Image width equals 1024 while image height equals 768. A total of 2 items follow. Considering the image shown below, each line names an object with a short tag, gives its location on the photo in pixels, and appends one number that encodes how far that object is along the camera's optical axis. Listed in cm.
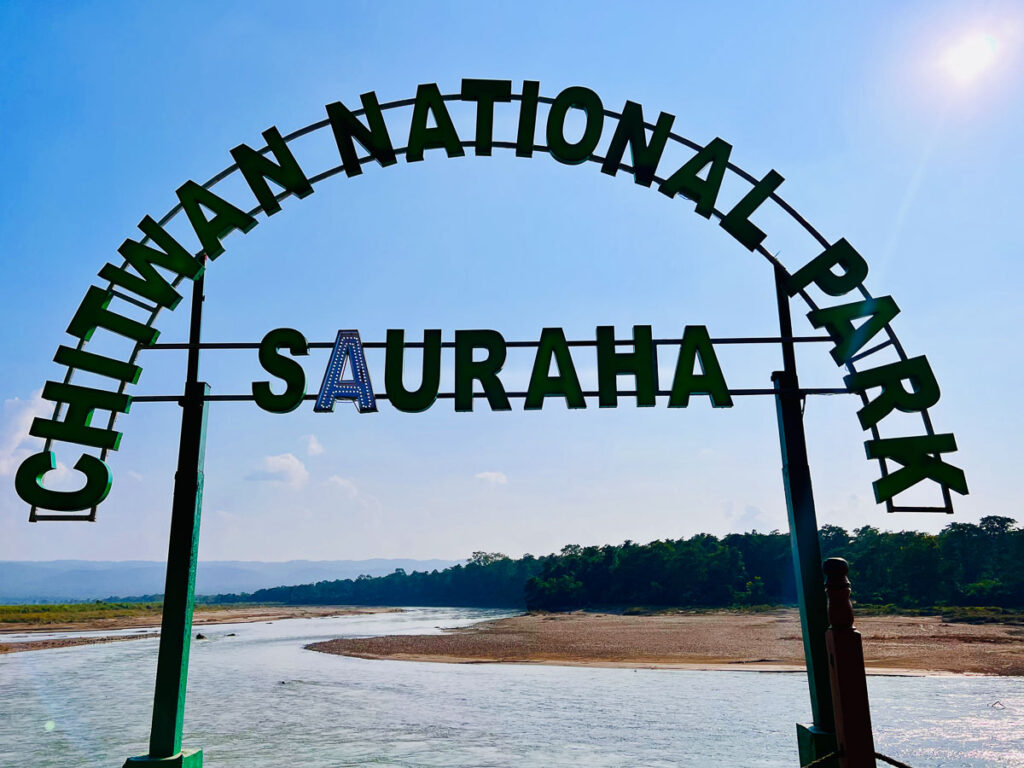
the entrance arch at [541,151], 1052
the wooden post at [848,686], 610
